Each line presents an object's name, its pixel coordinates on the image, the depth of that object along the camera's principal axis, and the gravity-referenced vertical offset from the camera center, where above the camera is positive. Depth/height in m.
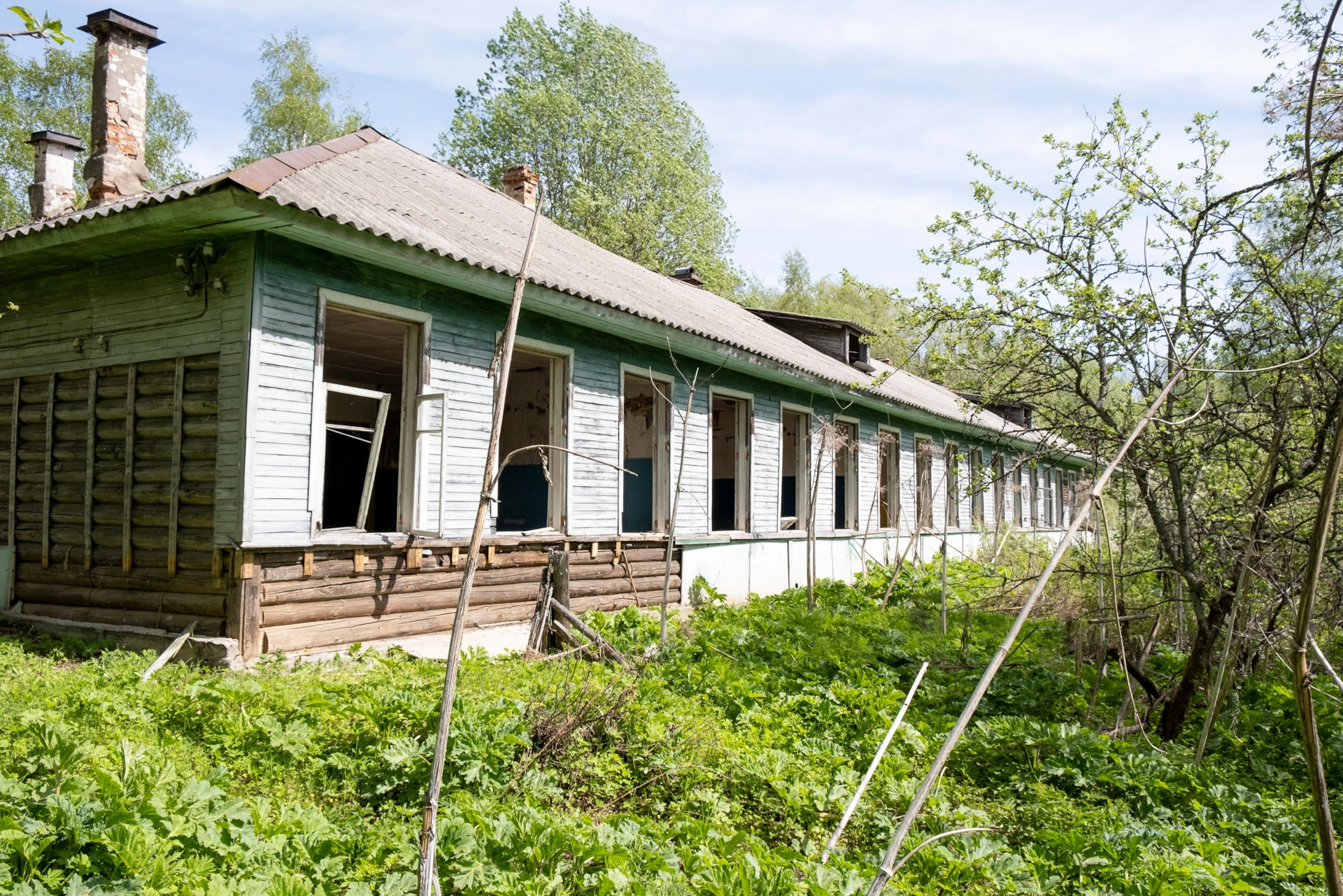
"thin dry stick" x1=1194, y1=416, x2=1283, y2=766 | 3.06 -0.64
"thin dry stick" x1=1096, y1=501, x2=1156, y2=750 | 2.17 -0.75
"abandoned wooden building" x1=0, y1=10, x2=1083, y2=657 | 6.55 +0.93
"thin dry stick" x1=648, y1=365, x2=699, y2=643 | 7.34 -1.03
